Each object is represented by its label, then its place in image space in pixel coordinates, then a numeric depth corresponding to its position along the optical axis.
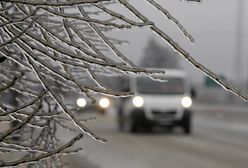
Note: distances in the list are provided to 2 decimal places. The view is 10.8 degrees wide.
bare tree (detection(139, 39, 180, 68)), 182.14
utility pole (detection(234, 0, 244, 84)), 80.24
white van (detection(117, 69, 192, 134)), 41.69
